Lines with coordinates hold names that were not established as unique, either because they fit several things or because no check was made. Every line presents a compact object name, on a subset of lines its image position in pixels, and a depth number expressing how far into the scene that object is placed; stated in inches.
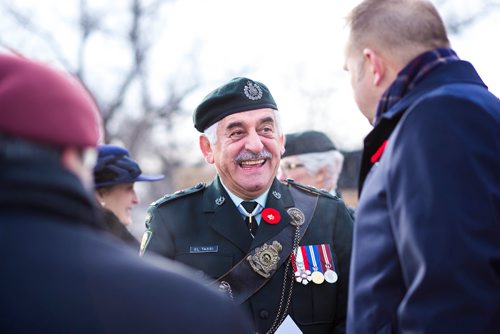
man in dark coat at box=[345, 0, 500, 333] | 75.4
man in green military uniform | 121.1
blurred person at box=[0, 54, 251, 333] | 45.2
